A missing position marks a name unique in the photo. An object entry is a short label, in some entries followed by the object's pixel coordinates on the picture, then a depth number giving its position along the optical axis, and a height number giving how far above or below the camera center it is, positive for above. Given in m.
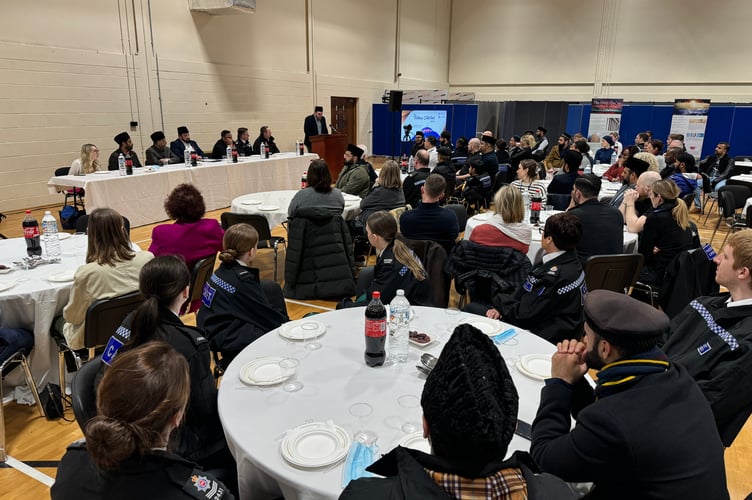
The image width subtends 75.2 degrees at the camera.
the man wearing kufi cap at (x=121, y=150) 8.23 -0.50
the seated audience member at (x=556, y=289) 2.79 -0.90
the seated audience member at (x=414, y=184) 6.55 -0.78
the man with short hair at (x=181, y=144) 9.52 -0.45
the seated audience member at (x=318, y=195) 4.77 -0.69
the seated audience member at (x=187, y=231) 3.79 -0.84
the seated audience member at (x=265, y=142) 11.18 -0.45
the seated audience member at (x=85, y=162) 7.46 -0.64
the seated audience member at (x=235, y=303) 2.64 -0.97
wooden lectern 11.34 -0.57
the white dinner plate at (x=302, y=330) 2.35 -0.99
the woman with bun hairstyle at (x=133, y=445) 1.17 -0.78
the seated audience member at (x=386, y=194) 5.60 -0.78
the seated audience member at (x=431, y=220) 4.23 -0.79
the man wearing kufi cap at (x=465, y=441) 0.92 -0.59
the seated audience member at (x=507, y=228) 3.68 -0.75
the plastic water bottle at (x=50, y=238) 3.70 -0.91
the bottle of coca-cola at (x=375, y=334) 2.05 -0.87
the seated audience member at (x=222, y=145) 10.03 -0.48
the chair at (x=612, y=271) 3.62 -1.04
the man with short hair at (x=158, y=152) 8.91 -0.57
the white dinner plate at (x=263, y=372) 1.94 -1.00
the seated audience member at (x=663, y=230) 4.11 -0.83
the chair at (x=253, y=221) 5.01 -1.00
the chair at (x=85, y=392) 1.74 -0.97
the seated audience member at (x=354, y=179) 6.69 -0.74
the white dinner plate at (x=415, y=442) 1.57 -1.00
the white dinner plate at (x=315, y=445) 1.51 -1.01
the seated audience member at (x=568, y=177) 6.41 -0.63
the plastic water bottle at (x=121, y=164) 7.37 -0.66
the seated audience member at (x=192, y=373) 1.92 -0.98
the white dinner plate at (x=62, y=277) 3.17 -1.01
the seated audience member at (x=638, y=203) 4.73 -0.72
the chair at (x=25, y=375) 2.69 -1.57
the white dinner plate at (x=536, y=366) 2.00 -0.98
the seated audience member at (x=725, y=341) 1.99 -0.90
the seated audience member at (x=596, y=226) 3.96 -0.77
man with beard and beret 1.30 -0.79
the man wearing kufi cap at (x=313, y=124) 12.24 -0.03
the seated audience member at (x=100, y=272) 2.87 -0.89
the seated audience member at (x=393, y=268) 3.01 -0.86
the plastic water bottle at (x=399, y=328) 2.20 -0.94
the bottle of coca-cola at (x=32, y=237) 3.50 -0.85
